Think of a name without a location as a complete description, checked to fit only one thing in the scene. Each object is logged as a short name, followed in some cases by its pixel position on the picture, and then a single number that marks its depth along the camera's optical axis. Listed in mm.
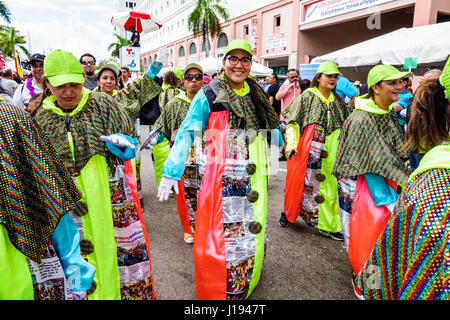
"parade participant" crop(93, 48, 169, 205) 3290
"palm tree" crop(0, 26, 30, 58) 27748
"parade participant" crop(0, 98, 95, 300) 979
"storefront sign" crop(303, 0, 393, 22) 13494
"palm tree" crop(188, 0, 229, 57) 24966
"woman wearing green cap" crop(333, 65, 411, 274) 2355
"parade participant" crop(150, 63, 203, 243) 3463
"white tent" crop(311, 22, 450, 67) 5539
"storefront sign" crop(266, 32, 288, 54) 18562
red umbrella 8172
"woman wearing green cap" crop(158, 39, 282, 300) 2188
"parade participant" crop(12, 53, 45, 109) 3704
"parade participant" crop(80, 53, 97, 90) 4258
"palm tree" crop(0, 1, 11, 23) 11958
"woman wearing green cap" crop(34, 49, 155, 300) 1910
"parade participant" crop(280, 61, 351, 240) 3455
